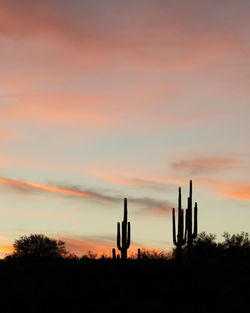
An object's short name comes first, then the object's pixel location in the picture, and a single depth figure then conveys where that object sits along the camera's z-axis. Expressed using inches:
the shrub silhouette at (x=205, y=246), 2306.6
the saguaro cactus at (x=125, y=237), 1480.1
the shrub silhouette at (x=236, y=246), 2218.8
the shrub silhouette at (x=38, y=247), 2610.7
